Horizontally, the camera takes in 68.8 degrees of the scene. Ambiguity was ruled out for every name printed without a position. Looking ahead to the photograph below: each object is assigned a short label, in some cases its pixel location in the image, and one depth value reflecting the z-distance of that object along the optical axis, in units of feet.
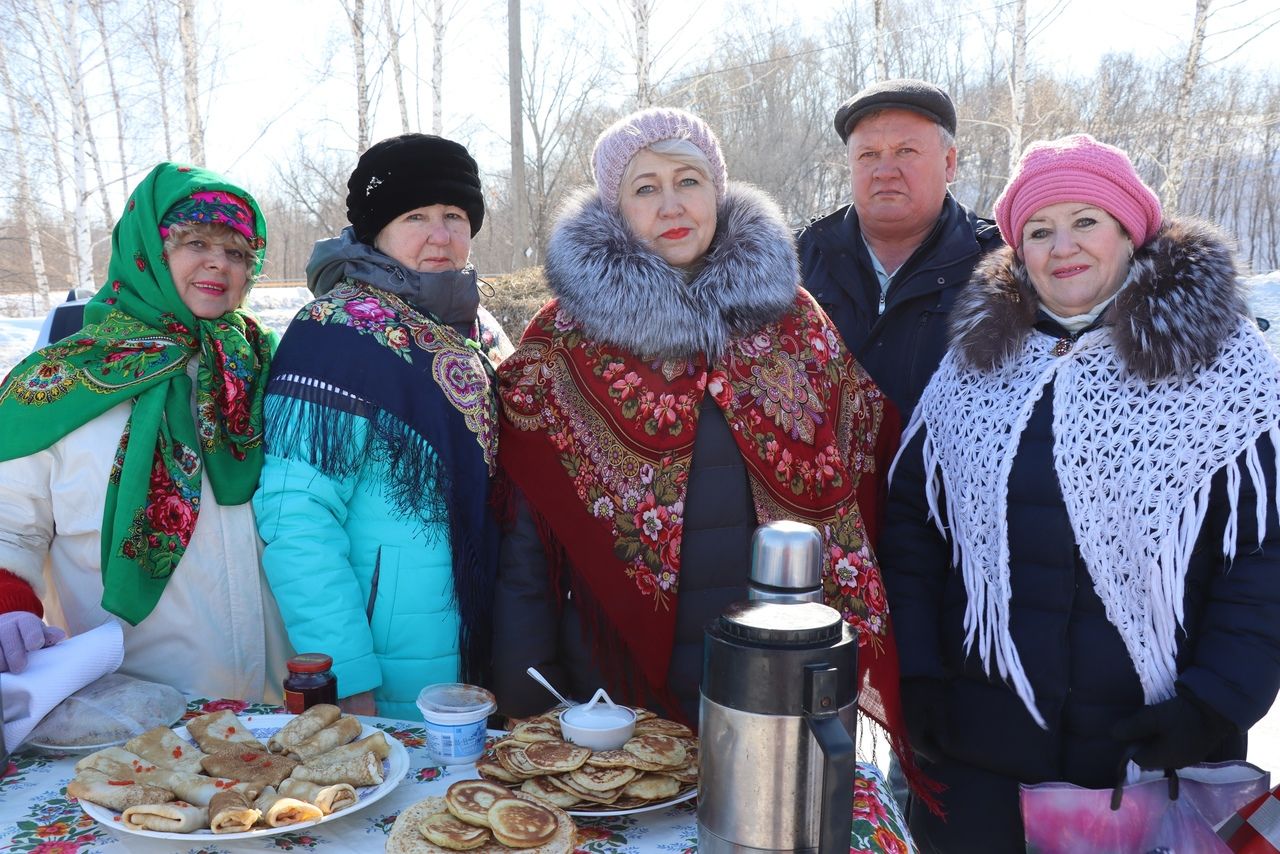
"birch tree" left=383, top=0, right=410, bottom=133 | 47.37
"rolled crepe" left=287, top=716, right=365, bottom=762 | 4.93
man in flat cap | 9.14
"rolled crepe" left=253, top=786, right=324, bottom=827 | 4.28
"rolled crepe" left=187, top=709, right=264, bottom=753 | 5.04
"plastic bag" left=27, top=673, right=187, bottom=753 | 5.23
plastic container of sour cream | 5.07
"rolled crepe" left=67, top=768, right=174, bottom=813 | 4.38
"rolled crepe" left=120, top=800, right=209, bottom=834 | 4.23
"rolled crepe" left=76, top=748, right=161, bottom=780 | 4.63
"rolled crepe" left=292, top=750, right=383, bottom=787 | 4.64
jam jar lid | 5.56
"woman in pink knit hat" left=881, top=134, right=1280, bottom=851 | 5.94
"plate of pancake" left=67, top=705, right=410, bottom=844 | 4.27
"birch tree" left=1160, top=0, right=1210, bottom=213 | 37.29
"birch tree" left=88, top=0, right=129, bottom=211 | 52.01
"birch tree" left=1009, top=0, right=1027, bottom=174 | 38.75
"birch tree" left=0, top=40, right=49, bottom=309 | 47.37
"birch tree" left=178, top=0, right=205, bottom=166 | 40.98
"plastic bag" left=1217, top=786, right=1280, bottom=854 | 5.49
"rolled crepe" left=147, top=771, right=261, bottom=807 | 4.49
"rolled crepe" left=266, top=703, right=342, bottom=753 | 5.03
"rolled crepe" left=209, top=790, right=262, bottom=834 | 4.23
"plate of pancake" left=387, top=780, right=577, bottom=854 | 4.08
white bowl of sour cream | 4.68
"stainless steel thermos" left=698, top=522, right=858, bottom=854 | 3.55
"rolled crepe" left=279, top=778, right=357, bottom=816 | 4.40
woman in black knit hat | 6.66
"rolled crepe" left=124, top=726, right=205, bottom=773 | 4.79
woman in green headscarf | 6.43
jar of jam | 5.52
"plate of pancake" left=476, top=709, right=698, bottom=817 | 4.43
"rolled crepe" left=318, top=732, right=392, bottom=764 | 4.81
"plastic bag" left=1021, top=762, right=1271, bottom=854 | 5.90
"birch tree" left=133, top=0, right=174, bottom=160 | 50.30
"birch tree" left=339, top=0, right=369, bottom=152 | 40.24
